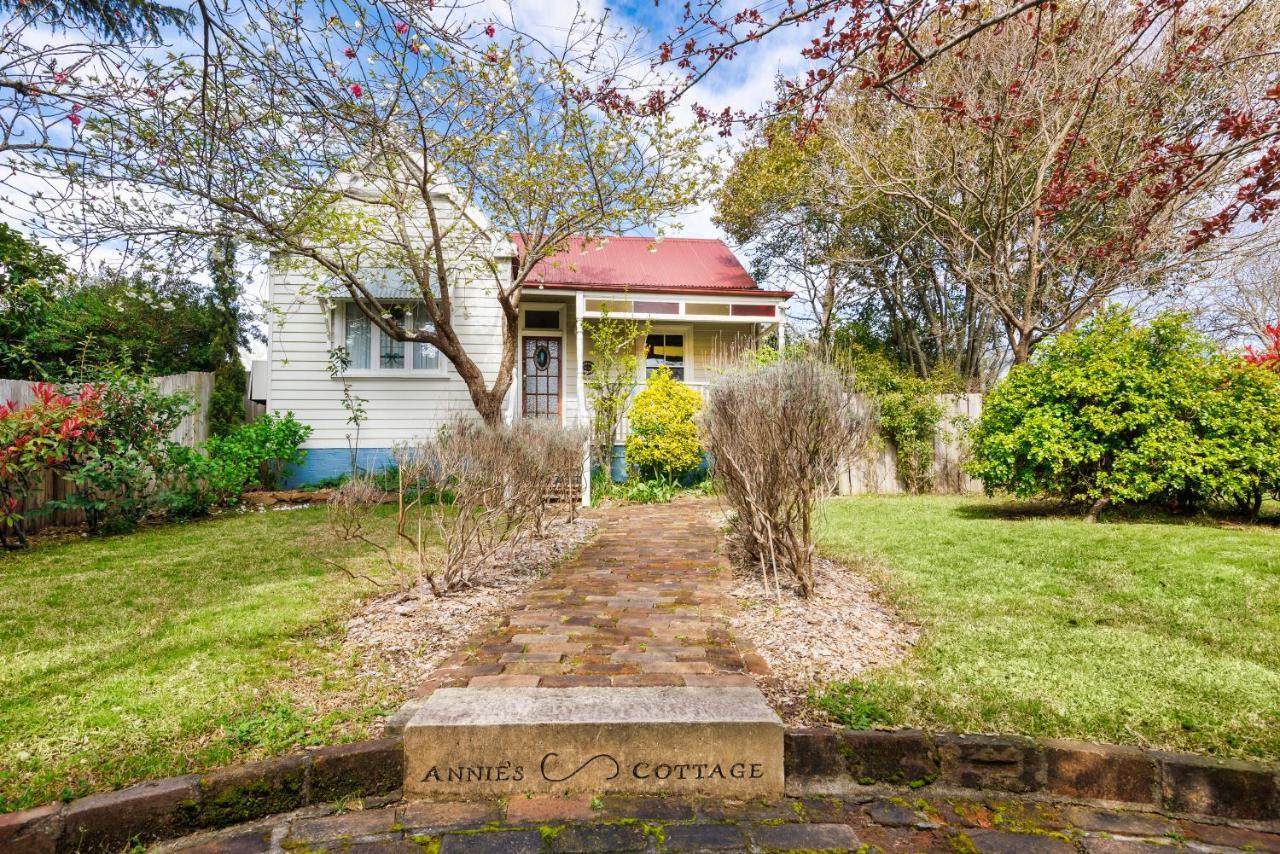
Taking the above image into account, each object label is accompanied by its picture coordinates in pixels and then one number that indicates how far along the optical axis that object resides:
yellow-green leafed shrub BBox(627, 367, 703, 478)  11.77
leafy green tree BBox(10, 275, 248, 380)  8.31
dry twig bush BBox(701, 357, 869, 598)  4.74
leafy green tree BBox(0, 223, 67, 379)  8.19
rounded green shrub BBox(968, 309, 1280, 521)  7.67
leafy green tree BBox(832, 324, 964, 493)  12.53
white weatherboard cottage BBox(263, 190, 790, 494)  11.91
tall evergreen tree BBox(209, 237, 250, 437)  8.46
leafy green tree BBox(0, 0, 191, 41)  3.69
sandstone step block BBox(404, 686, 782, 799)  2.65
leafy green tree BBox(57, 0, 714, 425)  3.73
